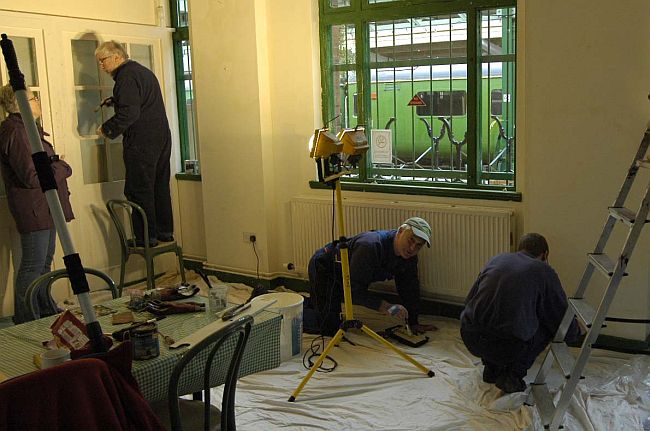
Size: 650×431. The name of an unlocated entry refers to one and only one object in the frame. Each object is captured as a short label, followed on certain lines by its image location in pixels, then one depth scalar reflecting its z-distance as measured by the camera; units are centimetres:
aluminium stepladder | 287
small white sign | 504
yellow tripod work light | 360
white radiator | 444
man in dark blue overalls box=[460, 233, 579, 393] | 343
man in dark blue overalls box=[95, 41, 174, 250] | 521
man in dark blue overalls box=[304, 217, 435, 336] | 423
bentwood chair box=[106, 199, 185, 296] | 527
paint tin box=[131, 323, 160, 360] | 246
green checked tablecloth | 242
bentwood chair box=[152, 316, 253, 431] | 222
